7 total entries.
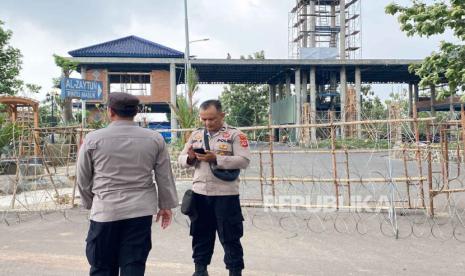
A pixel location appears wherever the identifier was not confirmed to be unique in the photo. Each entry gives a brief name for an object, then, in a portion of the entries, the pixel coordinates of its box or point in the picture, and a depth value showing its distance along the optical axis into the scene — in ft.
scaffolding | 106.73
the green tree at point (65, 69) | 54.34
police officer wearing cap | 9.02
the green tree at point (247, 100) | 125.18
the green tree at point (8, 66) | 57.06
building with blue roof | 87.15
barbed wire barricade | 18.94
